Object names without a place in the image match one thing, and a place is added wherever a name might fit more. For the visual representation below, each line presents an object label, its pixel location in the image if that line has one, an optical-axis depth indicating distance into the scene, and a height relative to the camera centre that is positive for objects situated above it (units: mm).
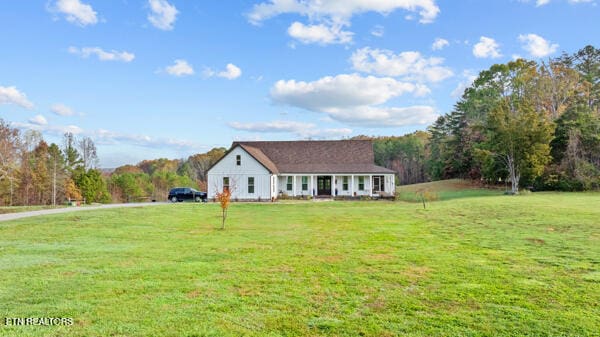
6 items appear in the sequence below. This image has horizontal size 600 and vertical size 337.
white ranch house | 30047 +1237
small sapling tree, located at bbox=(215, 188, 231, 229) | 13535 -492
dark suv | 29656 -680
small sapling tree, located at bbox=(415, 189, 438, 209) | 29353 -1201
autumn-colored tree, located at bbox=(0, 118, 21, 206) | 30016 +3381
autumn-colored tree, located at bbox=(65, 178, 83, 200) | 41944 -259
